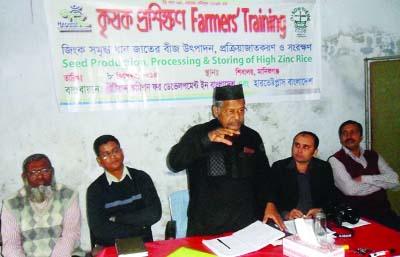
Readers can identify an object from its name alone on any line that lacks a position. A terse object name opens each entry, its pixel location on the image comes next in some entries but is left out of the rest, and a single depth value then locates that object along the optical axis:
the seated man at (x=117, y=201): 3.18
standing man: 2.69
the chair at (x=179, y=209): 3.61
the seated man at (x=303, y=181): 3.74
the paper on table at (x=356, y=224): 2.54
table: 2.16
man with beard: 3.11
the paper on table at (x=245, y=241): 2.16
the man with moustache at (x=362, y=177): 3.91
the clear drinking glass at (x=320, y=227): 2.22
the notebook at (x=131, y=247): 2.14
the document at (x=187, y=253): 2.12
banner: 3.65
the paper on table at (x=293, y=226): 2.29
